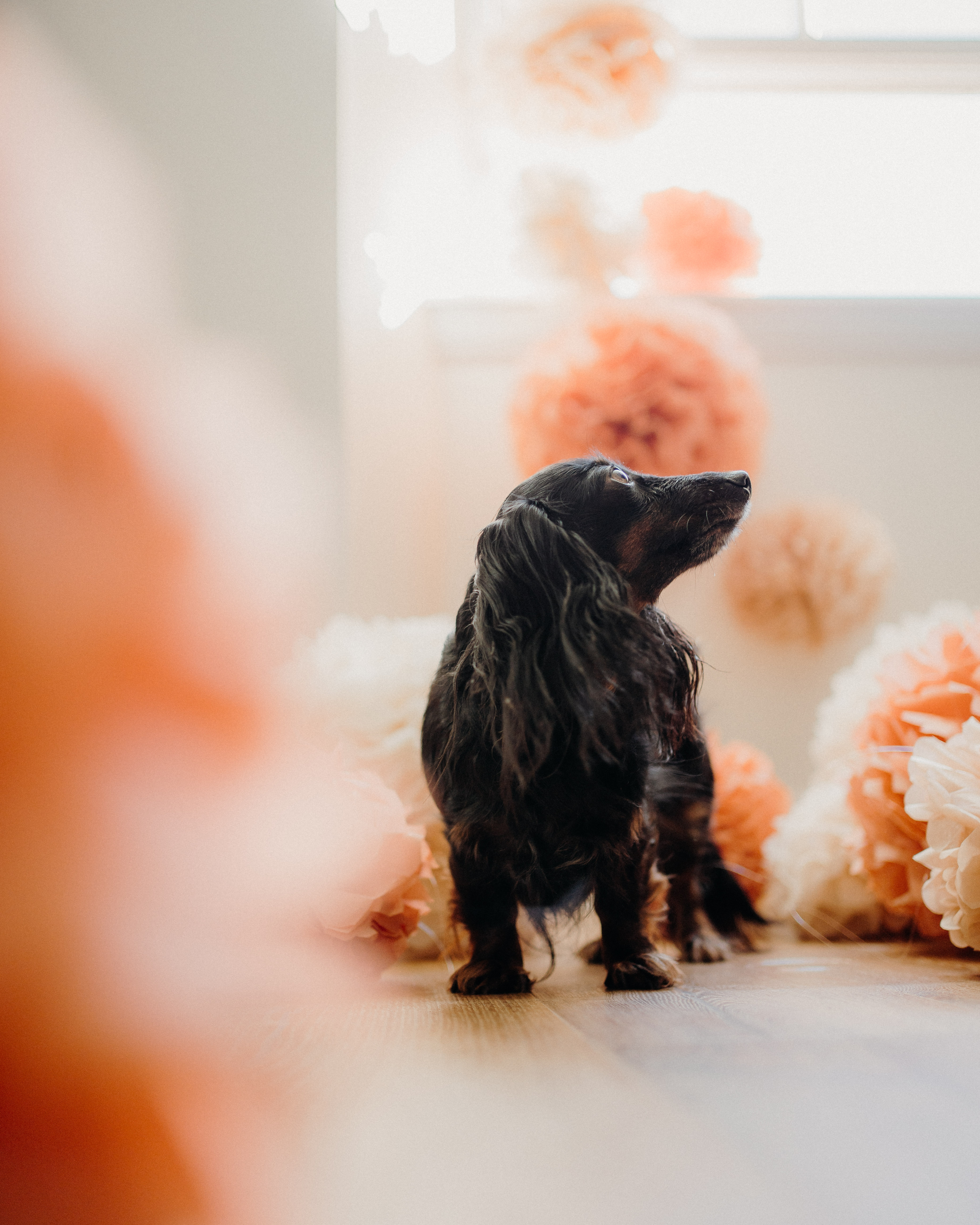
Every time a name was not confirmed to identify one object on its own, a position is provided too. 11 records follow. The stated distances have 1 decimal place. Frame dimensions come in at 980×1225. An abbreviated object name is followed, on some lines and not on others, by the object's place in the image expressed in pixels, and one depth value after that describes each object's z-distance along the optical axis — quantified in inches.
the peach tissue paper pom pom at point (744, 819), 45.1
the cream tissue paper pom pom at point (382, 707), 37.2
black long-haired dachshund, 28.1
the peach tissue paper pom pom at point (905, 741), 36.2
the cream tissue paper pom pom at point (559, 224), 50.1
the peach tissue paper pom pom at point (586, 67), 54.7
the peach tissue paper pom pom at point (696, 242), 53.9
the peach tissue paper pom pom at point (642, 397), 41.1
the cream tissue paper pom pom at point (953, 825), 29.8
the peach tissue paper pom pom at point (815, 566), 53.4
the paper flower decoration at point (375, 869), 30.7
